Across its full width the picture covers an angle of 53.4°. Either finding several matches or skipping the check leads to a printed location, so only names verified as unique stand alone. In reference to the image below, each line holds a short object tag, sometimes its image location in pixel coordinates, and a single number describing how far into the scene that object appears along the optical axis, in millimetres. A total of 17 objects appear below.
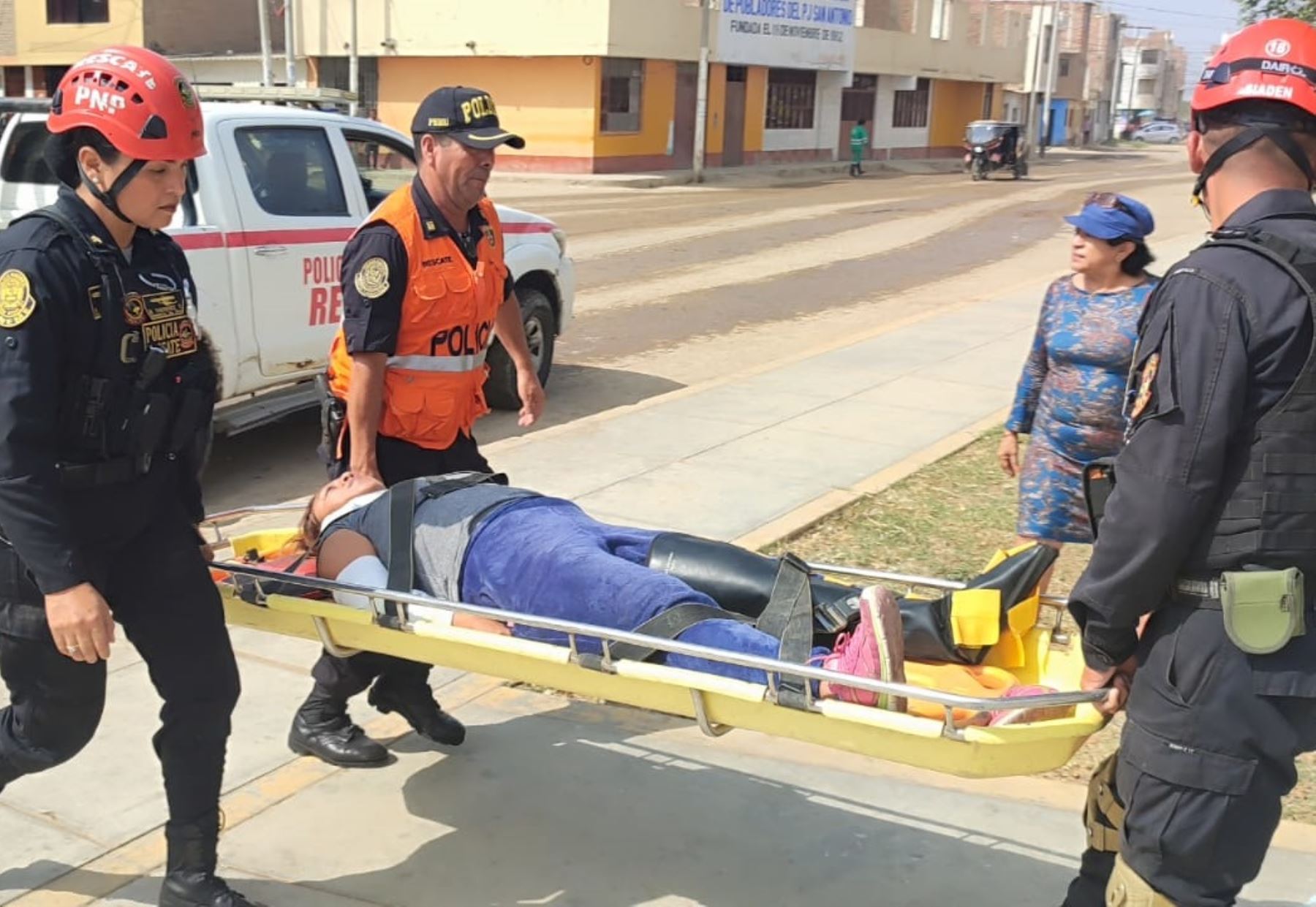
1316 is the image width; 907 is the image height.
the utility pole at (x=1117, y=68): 99688
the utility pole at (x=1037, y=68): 60750
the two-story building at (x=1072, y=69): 65625
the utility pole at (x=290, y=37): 34712
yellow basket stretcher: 2561
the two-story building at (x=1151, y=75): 132625
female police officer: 2668
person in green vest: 42125
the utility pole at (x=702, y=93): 34406
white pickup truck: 6832
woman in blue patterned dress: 4297
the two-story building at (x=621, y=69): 34469
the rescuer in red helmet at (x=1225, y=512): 2160
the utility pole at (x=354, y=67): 36188
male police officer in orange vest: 3719
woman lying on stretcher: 3182
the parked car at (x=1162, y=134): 97750
